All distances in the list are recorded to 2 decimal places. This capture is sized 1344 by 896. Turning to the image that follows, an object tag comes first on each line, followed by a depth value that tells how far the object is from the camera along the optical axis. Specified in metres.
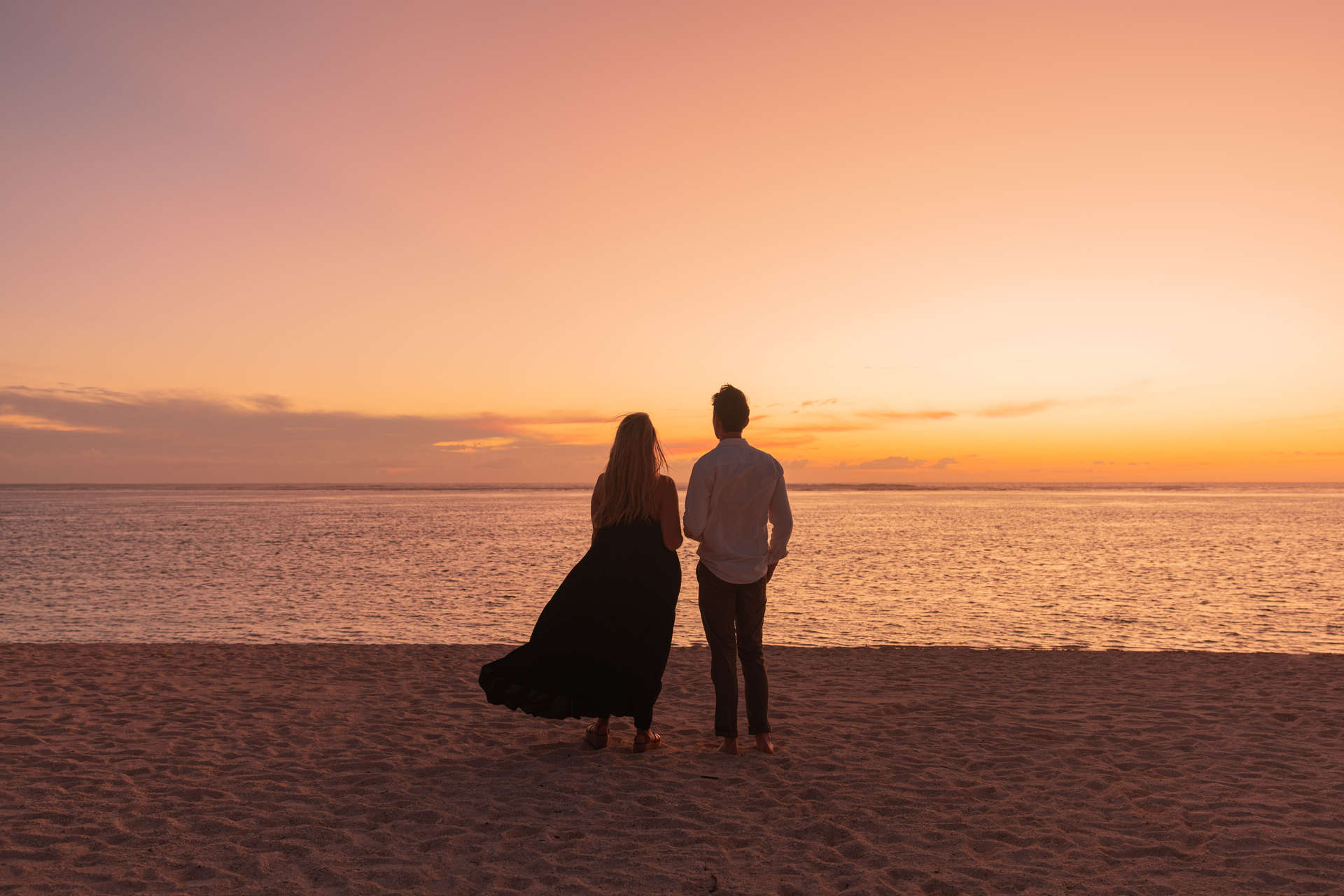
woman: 6.05
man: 6.02
